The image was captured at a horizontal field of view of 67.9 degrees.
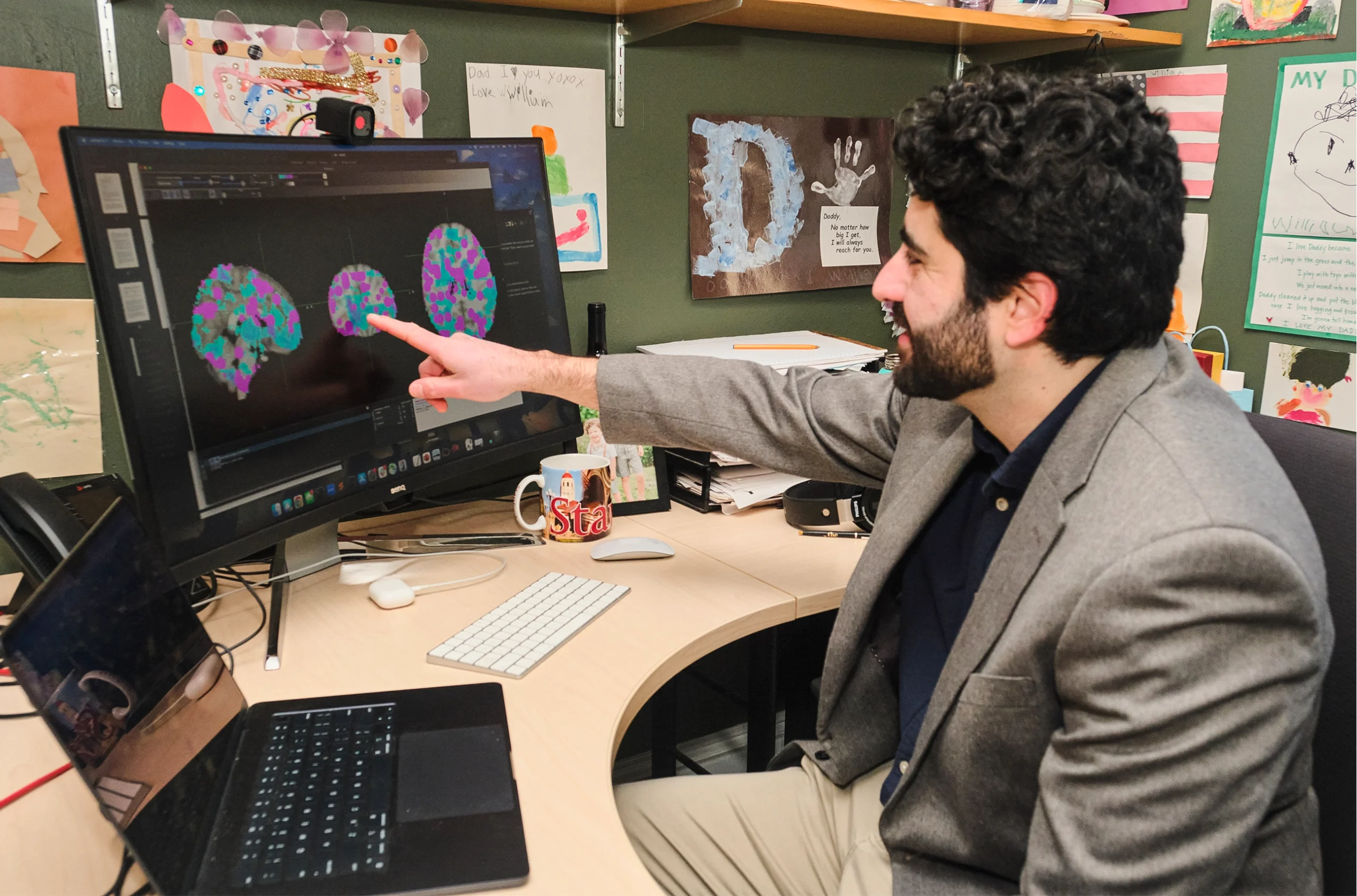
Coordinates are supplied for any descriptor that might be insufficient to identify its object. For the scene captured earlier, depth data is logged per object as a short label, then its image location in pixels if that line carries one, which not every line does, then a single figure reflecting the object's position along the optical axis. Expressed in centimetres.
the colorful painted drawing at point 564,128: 164
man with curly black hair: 77
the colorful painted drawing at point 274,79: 139
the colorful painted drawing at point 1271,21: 181
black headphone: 159
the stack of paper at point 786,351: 178
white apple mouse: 143
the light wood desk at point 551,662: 81
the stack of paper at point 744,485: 166
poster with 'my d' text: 180
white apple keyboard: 112
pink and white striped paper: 198
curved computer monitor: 103
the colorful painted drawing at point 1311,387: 187
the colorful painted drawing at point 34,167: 127
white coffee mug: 149
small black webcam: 122
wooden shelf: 169
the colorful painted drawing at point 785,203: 193
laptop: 72
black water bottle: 173
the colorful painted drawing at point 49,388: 133
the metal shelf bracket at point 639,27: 161
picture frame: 166
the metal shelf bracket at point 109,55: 131
